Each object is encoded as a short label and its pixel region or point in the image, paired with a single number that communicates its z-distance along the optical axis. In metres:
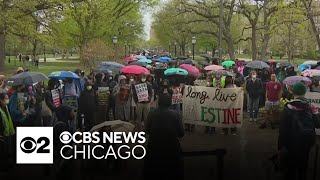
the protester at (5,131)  5.73
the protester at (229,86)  10.19
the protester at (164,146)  4.62
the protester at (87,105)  9.47
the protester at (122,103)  10.18
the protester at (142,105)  10.16
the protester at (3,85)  8.53
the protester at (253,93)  11.37
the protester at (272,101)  10.77
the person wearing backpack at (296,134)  5.01
